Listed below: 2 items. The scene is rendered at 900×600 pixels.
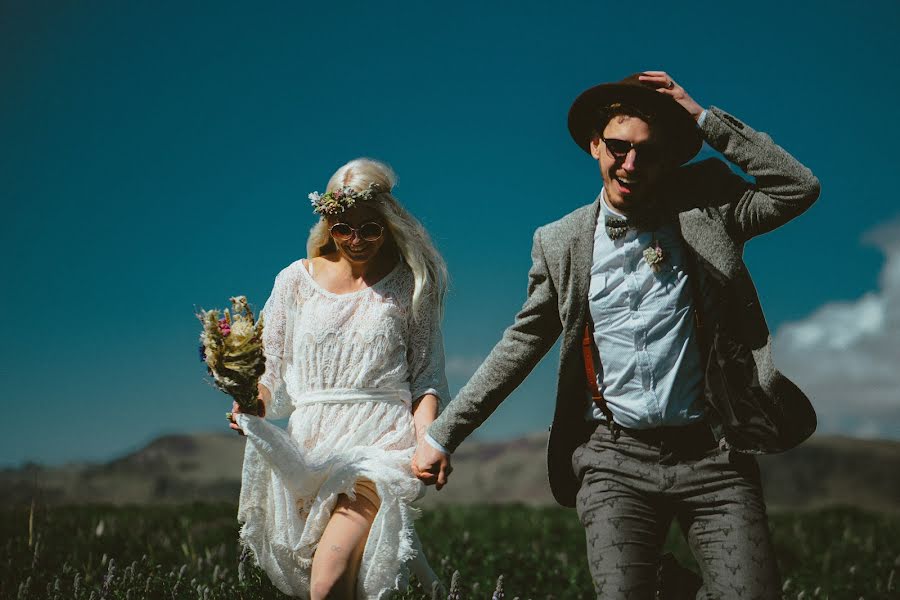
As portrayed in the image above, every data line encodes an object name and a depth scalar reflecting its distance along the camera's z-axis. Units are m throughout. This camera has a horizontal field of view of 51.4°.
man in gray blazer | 4.08
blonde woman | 4.96
